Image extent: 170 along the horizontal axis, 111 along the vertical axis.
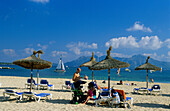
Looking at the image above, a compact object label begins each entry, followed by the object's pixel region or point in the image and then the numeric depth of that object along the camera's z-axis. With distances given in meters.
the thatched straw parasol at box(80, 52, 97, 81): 14.45
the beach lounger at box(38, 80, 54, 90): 13.03
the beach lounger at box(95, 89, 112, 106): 7.55
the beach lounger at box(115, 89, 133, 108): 7.31
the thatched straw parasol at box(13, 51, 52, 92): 8.51
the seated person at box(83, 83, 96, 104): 7.85
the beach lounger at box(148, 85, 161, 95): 12.44
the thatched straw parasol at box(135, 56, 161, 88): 13.28
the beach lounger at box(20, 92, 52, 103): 7.92
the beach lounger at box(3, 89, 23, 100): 7.95
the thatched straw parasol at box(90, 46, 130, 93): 8.14
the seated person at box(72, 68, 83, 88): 7.85
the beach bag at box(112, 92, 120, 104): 7.35
